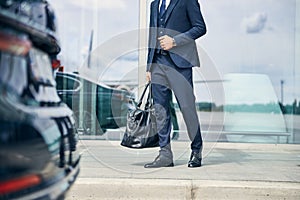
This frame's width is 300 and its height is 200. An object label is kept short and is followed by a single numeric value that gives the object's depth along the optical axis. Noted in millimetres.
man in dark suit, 3998
